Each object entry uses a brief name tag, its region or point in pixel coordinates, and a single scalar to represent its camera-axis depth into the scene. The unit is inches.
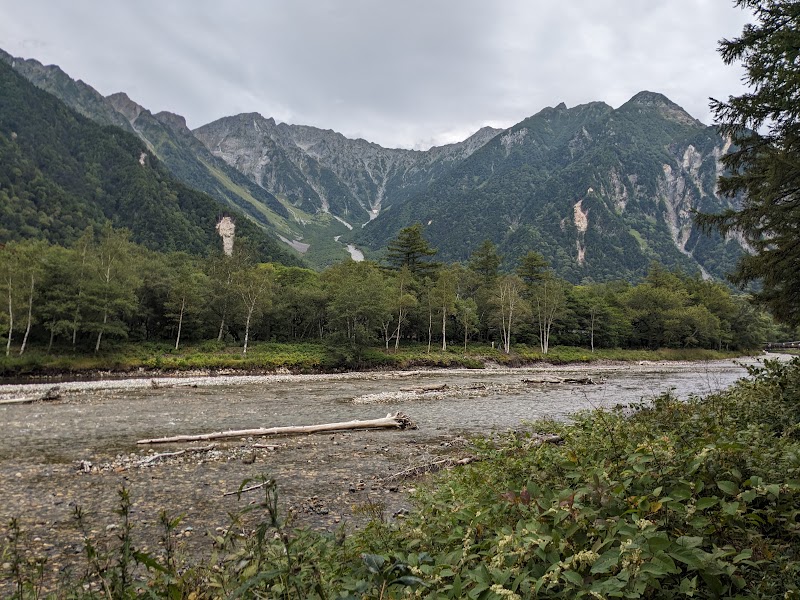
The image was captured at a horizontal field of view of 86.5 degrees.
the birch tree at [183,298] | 2031.3
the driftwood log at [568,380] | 1464.9
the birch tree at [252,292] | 2112.5
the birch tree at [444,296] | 2420.0
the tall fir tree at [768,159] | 413.7
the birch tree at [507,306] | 2561.5
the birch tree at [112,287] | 1657.2
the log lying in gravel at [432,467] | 427.4
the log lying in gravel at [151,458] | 458.4
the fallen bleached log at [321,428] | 571.6
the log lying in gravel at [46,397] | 906.7
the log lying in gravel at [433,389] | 1219.9
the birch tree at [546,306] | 2725.1
